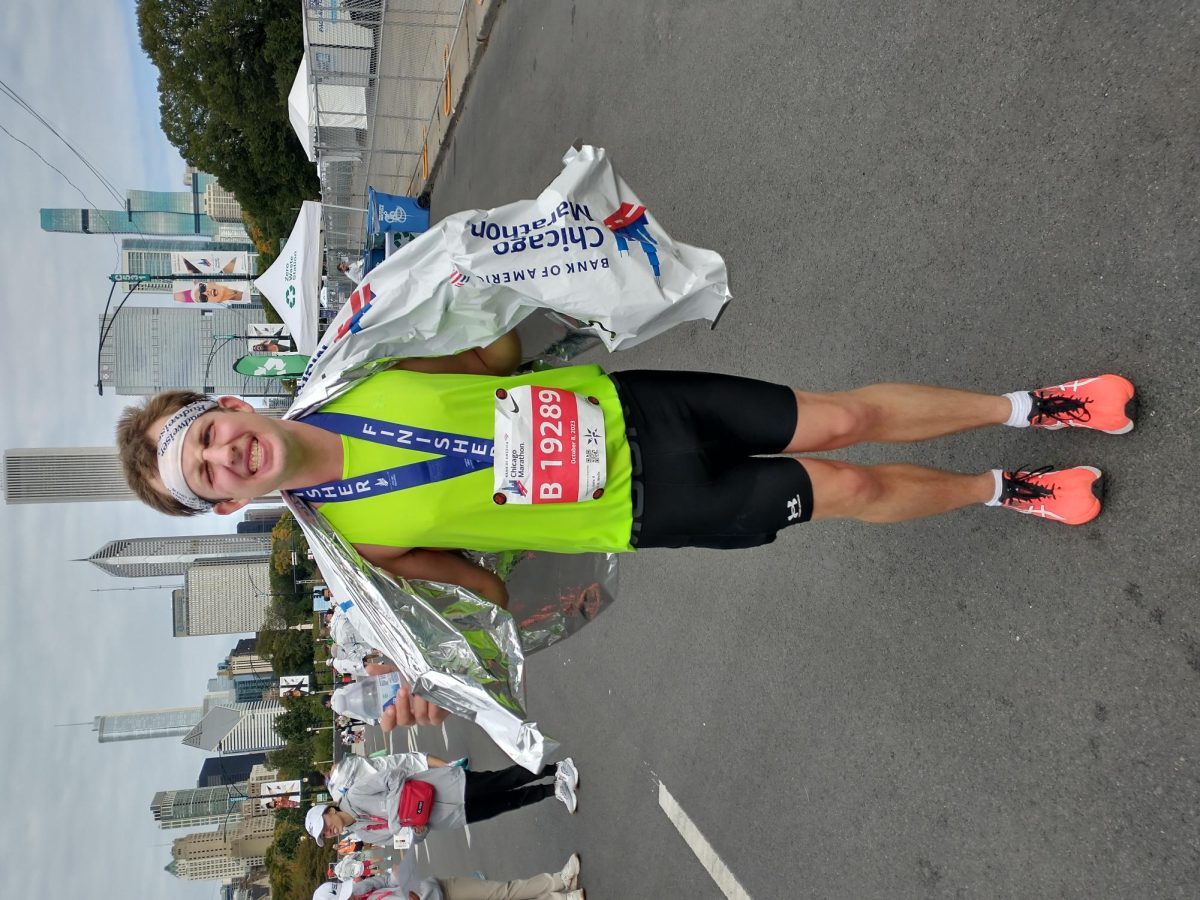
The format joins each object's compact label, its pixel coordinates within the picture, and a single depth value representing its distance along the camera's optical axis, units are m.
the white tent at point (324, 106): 13.49
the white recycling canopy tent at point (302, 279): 11.53
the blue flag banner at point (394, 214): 11.98
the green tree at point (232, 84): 20.88
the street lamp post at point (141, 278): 19.38
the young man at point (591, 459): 2.64
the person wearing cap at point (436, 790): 6.61
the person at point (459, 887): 6.17
